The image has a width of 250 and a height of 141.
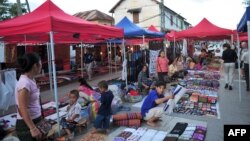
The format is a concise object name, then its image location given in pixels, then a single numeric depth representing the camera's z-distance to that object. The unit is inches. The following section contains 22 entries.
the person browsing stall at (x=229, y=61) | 458.9
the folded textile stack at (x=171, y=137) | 225.4
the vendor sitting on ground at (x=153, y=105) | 267.3
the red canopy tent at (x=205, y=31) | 534.6
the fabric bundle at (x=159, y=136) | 233.0
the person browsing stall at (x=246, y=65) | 446.3
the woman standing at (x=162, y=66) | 504.1
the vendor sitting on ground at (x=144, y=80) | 440.9
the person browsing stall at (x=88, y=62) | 668.1
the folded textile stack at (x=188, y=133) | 227.8
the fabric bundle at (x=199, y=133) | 229.7
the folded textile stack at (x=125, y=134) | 228.5
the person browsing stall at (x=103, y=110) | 253.8
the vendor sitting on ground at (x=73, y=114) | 251.0
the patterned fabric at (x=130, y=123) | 269.9
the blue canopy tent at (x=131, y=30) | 492.8
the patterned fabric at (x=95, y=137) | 237.2
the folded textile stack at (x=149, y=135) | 233.3
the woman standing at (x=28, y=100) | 123.9
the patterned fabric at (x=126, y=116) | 274.7
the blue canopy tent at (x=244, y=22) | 245.0
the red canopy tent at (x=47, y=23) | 234.4
